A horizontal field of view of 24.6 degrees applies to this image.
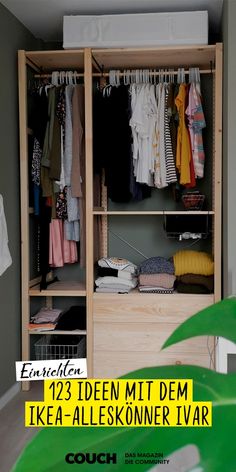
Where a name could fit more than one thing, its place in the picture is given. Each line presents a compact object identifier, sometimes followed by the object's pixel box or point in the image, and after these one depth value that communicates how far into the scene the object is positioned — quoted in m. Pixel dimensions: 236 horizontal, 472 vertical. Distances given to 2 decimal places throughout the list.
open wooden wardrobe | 3.27
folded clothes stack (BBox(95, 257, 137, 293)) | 3.35
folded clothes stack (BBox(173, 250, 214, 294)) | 3.28
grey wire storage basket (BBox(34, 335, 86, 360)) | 3.54
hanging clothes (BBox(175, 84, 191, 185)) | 3.28
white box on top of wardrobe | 3.20
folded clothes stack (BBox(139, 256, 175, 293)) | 3.30
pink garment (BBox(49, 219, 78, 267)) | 3.49
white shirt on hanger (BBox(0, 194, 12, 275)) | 2.99
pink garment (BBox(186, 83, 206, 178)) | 3.27
